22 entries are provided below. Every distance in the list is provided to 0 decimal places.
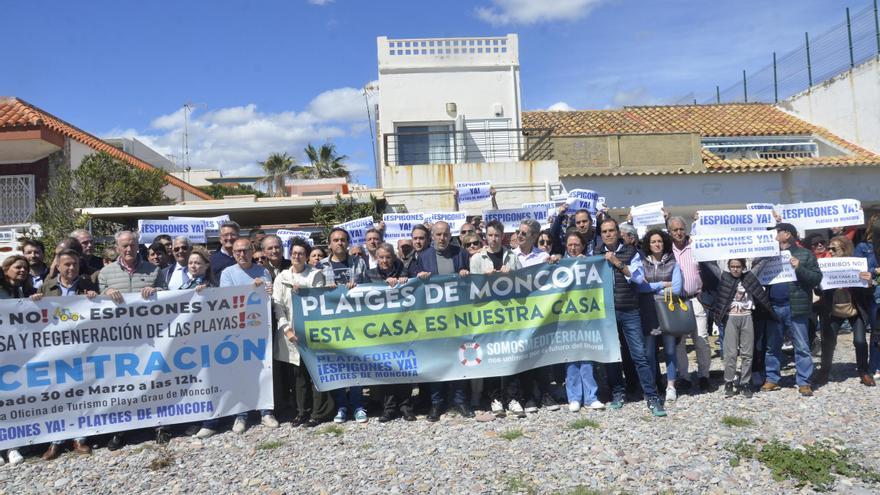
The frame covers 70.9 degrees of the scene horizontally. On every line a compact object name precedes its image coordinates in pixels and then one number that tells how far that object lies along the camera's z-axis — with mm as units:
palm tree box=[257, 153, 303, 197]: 44709
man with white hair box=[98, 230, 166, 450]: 6074
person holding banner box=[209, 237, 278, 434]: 6129
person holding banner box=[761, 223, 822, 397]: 6344
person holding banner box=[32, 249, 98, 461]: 5848
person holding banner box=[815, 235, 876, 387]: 6609
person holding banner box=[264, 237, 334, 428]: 6102
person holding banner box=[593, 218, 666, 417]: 6158
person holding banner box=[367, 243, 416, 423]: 6148
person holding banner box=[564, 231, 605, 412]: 6195
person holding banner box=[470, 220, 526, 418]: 6301
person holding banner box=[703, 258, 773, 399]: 6332
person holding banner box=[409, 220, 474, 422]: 6316
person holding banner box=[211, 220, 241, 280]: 6930
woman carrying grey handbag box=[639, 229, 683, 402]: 6281
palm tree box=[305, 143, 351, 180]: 43000
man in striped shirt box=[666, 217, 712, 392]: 6535
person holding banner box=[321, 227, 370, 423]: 6184
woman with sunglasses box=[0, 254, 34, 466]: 5828
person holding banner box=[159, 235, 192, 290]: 6398
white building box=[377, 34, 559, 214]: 17703
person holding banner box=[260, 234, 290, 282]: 6684
